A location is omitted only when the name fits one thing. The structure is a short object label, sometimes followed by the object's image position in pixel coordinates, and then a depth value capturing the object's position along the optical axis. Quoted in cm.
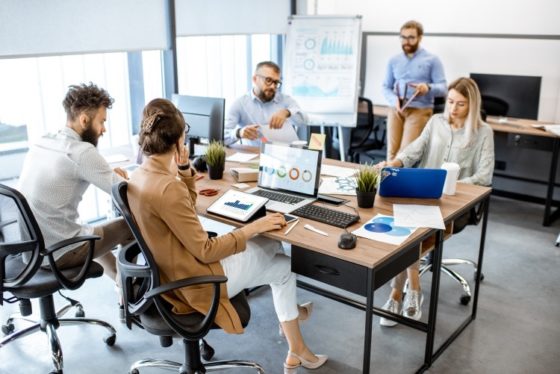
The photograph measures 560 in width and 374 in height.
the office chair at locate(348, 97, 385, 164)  539
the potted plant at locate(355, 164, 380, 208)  259
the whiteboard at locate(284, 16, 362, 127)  533
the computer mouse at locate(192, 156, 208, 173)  323
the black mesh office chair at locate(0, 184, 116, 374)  235
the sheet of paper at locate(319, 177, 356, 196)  284
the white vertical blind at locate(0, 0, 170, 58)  339
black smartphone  245
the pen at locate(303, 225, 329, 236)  232
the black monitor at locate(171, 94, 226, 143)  325
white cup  279
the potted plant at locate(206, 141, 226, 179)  306
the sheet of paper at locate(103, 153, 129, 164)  339
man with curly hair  250
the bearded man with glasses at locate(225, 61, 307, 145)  383
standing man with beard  511
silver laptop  266
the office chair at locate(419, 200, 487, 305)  303
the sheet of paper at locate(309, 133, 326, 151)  296
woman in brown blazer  201
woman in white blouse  310
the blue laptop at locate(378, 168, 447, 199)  264
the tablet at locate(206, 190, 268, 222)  247
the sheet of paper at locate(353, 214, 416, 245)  227
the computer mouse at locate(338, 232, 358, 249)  217
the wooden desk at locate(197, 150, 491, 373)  212
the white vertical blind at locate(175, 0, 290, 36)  453
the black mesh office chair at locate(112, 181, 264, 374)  201
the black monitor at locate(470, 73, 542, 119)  482
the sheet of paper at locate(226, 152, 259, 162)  346
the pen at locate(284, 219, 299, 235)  231
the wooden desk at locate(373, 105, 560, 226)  442
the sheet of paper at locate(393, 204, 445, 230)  240
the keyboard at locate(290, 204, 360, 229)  242
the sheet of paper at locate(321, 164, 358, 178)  315
